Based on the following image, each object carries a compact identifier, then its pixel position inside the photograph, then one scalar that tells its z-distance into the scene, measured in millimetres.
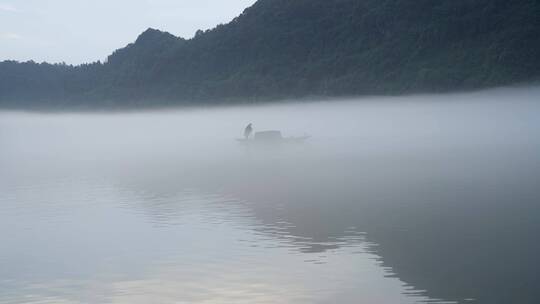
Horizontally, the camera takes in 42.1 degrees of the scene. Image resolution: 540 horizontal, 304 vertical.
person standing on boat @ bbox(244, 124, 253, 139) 38162
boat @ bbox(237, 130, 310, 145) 36375
